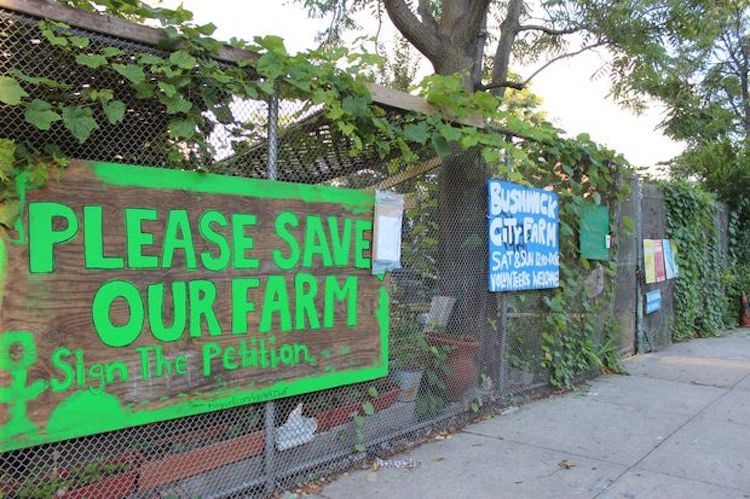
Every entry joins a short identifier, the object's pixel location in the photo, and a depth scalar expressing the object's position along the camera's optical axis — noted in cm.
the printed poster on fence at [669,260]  921
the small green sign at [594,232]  670
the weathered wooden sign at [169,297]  283
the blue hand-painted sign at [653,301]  870
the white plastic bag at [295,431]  388
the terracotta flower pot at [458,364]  514
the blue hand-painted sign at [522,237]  543
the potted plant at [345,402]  412
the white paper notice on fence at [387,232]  430
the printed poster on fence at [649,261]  853
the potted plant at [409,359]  465
